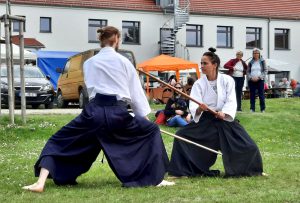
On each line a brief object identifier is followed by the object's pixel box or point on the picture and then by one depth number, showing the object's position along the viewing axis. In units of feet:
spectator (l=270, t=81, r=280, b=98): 109.35
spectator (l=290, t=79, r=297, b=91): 116.06
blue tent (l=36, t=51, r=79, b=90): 117.80
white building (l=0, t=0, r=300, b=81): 136.87
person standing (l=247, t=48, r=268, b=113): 57.77
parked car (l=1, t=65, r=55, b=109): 68.28
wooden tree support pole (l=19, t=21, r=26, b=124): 44.58
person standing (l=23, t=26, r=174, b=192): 23.66
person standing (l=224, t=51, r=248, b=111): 58.54
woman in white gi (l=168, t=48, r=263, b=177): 27.40
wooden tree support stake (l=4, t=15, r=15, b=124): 44.19
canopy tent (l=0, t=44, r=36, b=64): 75.26
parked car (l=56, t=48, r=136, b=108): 67.05
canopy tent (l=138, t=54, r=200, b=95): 93.56
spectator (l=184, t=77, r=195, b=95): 53.62
